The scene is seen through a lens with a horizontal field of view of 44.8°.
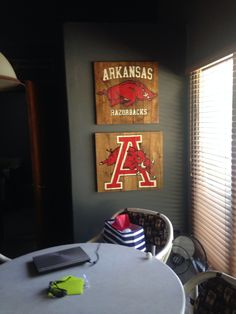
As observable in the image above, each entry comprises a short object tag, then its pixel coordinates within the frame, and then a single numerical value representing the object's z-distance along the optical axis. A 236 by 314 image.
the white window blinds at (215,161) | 2.07
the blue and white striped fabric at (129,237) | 1.97
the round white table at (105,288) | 1.20
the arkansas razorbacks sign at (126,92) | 2.51
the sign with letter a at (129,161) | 2.58
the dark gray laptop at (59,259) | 1.50
